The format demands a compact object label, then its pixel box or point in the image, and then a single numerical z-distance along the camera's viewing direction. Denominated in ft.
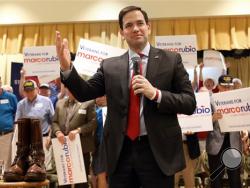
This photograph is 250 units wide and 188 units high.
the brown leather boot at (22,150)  6.65
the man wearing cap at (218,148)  14.40
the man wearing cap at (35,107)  16.57
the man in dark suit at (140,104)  5.45
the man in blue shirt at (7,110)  17.76
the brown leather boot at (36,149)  6.70
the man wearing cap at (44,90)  19.21
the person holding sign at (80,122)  15.16
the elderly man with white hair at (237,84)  18.88
